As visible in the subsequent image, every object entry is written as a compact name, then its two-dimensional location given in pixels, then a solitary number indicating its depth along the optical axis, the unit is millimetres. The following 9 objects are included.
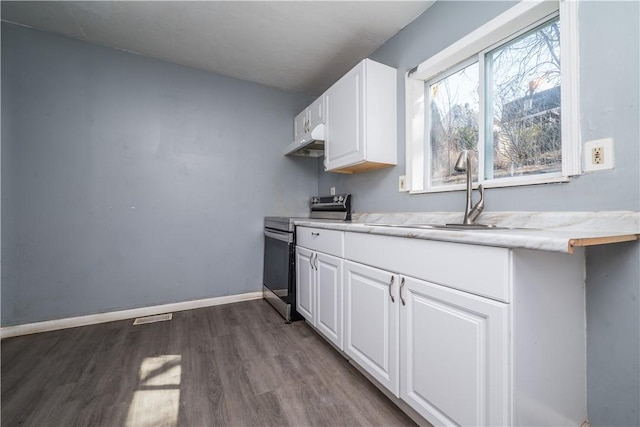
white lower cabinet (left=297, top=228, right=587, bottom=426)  812
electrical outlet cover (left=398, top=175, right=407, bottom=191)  1913
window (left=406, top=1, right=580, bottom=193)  1113
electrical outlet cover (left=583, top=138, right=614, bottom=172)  987
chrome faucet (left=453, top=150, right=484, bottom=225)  1340
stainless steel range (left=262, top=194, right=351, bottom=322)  2260
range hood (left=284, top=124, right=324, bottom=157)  2377
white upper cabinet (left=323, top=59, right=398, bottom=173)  1909
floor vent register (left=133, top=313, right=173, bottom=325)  2269
